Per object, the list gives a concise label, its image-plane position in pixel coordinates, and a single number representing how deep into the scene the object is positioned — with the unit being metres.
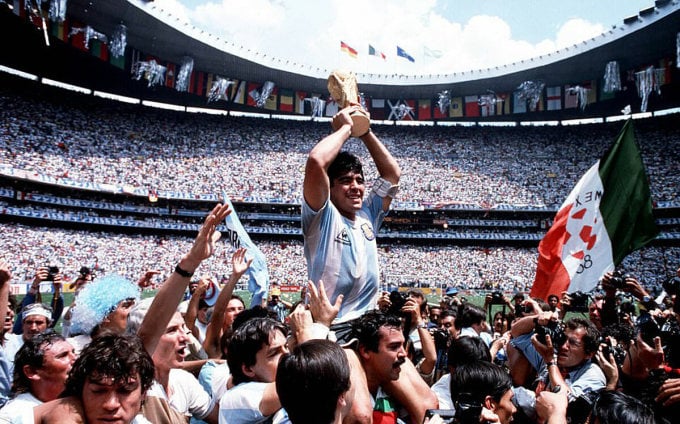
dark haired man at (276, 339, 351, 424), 1.74
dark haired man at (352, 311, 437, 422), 2.31
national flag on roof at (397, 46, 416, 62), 37.88
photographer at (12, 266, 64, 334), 5.06
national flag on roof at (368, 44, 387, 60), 37.47
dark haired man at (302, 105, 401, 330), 2.61
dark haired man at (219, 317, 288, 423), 2.28
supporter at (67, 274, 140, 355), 3.32
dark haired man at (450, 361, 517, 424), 2.53
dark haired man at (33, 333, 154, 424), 1.84
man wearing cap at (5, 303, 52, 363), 4.29
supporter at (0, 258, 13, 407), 2.99
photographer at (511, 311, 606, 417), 3.31
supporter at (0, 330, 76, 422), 2.58
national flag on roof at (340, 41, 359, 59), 34.09
